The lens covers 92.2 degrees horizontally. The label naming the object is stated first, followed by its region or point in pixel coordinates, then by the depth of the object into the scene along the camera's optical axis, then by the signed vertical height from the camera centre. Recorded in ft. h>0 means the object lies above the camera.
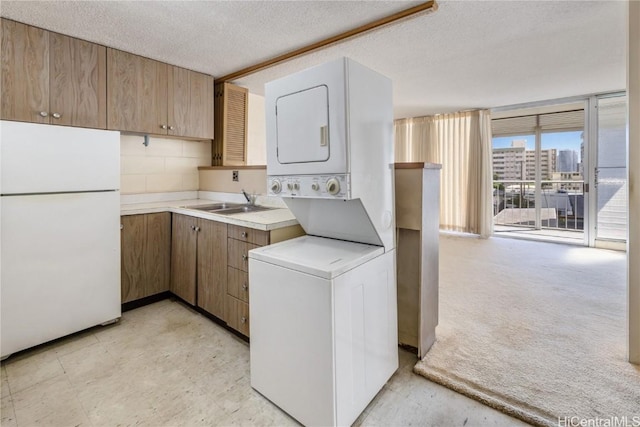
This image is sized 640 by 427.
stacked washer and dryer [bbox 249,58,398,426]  4.29 -0.83
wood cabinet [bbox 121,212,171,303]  8.36 -1.37
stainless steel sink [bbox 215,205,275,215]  8.65 -0.09
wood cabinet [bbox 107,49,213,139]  8.63 +3.37
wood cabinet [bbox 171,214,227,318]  7.35 -1.47
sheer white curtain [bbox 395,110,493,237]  17.34 +2.90
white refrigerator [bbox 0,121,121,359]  6.12 -0.56
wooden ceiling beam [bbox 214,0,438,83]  6.74 +4.45
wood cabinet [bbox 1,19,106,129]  6.92 +3.12
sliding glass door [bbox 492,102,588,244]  17.52 +2.05
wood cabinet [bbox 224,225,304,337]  6.39 -1.29
